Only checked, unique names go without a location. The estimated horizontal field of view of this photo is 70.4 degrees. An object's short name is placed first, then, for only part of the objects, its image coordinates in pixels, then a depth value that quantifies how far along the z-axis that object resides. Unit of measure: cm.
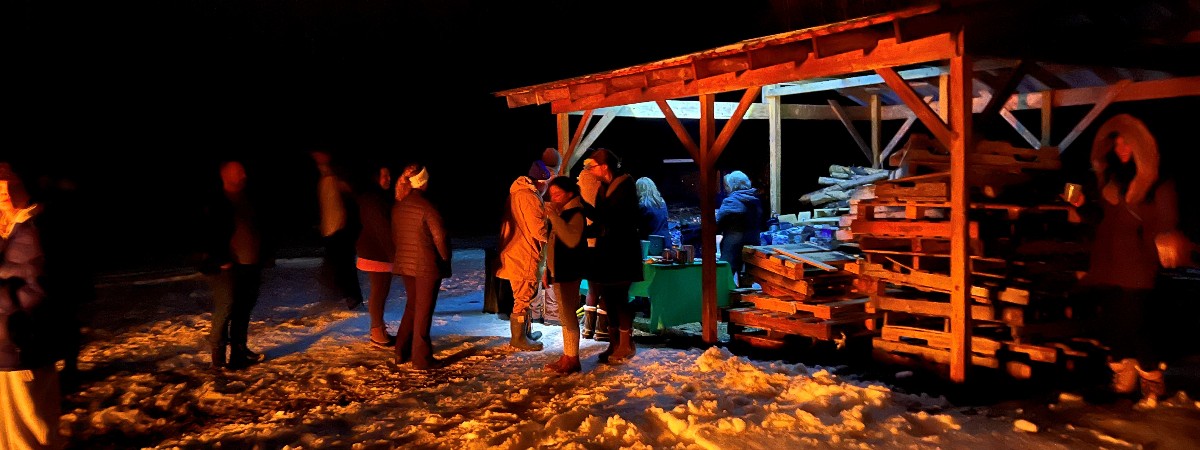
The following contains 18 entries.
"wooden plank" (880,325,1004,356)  684
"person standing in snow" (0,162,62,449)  493
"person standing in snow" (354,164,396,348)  852
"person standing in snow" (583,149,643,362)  750
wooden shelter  632
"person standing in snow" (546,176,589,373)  726
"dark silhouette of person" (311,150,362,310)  1001
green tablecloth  927
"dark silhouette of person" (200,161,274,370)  755
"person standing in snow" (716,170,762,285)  1096
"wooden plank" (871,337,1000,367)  685
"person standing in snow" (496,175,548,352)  820
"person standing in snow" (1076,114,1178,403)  578
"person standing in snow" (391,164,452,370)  763
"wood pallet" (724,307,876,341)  797
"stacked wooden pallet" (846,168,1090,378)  687
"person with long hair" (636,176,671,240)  1044
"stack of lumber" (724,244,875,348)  812
